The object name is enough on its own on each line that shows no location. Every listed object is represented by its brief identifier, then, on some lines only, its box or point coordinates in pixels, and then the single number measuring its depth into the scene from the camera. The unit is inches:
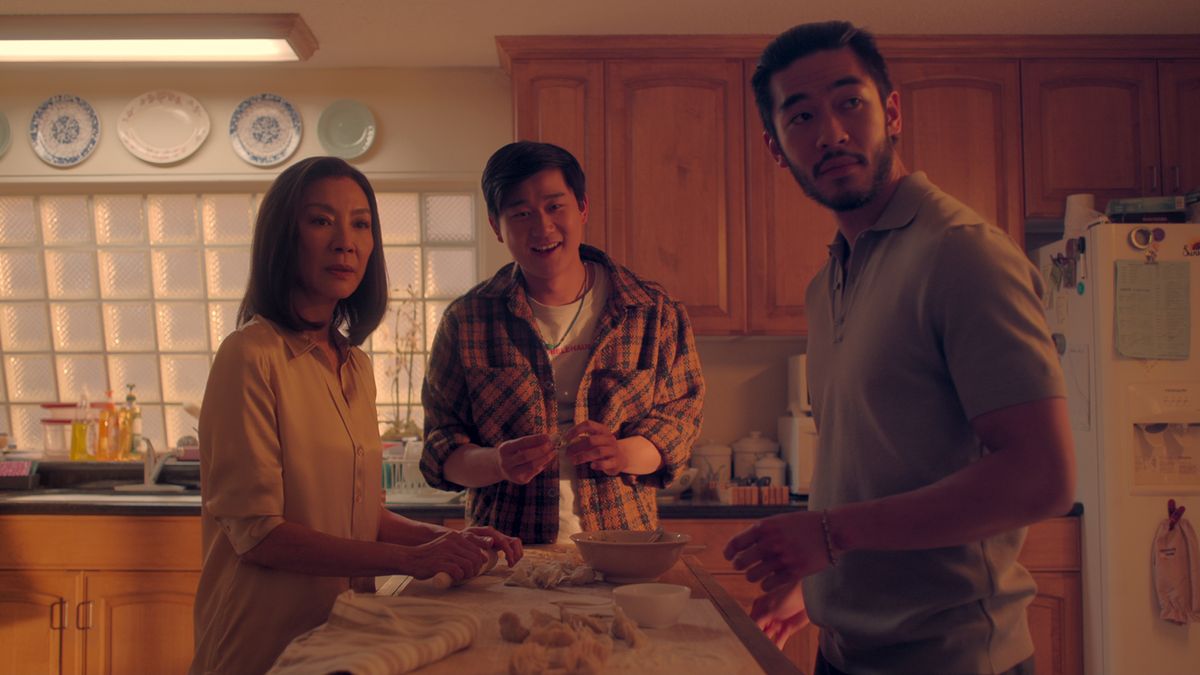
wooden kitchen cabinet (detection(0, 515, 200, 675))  120.2
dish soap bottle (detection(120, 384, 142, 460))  145.7
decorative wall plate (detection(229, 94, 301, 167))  146.0
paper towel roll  134.3
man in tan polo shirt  38.1
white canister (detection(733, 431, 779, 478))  137.3
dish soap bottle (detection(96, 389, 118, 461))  144.8
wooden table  38.9
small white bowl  44.5
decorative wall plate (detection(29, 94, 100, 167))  146.7
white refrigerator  115.7
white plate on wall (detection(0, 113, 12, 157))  146.6
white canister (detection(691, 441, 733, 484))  135.5
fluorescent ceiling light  119.5
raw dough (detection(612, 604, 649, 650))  41.6
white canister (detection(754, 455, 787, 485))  132.1
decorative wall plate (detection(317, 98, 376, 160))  146.0
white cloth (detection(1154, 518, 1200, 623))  114.1
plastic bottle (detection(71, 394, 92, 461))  144.6
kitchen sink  122.0
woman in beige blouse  50.9
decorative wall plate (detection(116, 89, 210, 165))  146.0
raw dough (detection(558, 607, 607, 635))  42.7
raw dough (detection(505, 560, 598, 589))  54.0
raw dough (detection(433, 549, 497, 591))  52.3
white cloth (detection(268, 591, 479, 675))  36.8
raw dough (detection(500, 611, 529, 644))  41.9
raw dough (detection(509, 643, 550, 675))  36.8
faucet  136.2
